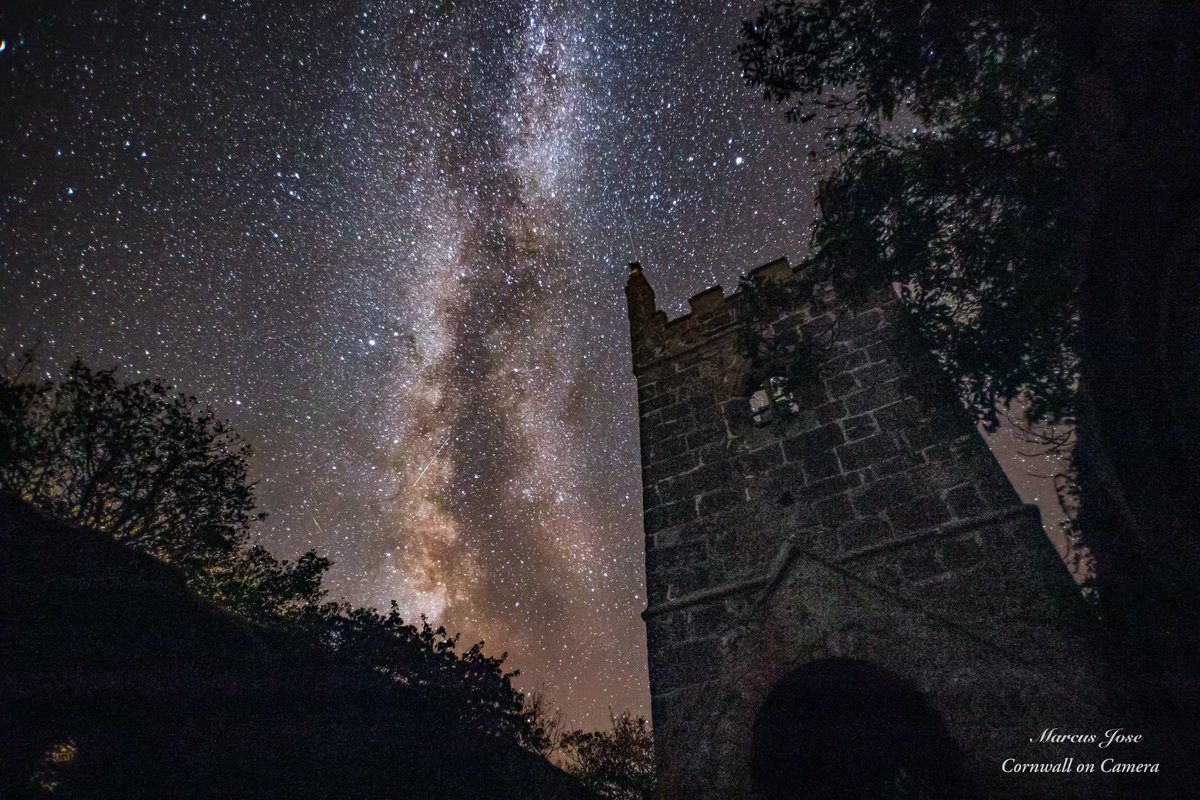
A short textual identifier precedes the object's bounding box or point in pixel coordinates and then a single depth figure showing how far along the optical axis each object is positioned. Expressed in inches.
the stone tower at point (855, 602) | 169.3
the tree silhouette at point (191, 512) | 469.4
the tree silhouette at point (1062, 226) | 107.9
